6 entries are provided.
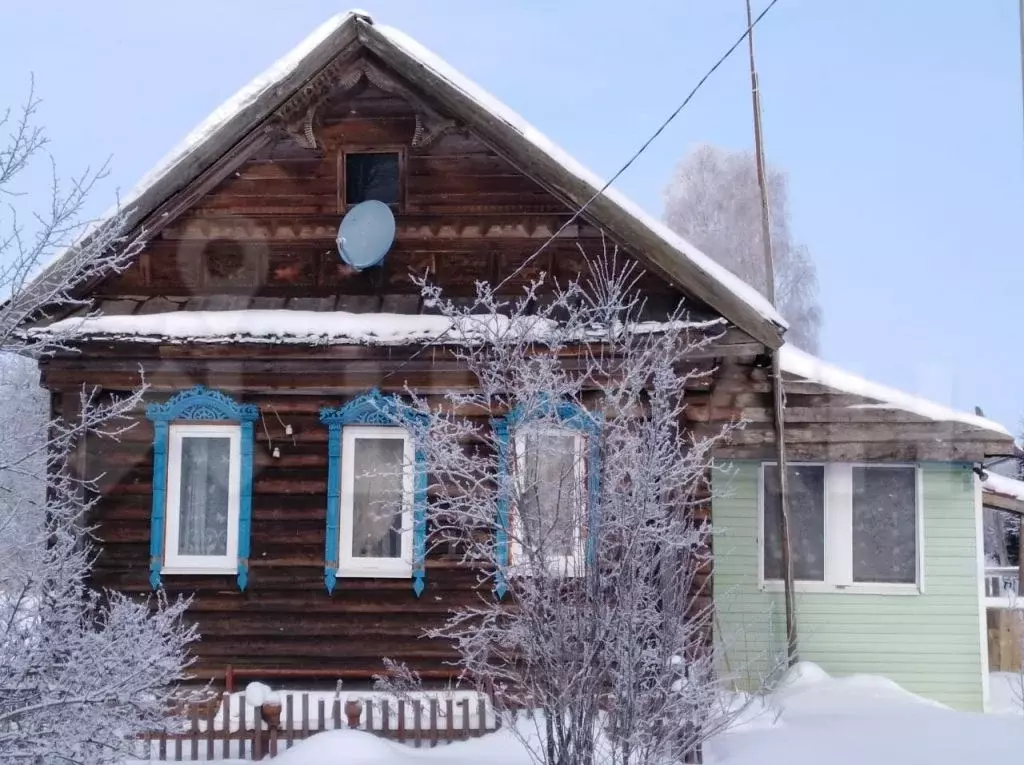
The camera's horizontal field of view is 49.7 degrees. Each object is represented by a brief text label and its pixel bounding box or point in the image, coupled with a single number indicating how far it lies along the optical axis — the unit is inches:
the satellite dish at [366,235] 404.2
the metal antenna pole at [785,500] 413.7
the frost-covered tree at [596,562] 259.0
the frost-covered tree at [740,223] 933.2
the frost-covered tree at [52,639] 245.0
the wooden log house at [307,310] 390.0
